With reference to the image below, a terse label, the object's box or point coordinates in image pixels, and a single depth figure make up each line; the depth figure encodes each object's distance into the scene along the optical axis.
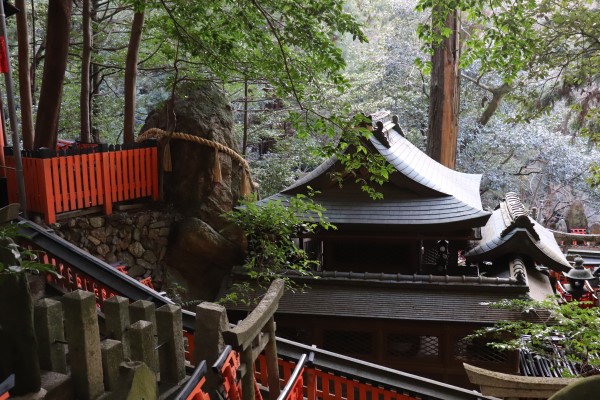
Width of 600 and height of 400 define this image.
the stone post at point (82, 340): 2.94
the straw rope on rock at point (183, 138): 9.63
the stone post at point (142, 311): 3.56
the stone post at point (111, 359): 3.06
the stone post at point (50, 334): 3.02
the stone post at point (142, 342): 3.12
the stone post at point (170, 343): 3.50
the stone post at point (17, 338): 2.73
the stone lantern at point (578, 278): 8.56
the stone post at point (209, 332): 3.56
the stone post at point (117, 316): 3.43
